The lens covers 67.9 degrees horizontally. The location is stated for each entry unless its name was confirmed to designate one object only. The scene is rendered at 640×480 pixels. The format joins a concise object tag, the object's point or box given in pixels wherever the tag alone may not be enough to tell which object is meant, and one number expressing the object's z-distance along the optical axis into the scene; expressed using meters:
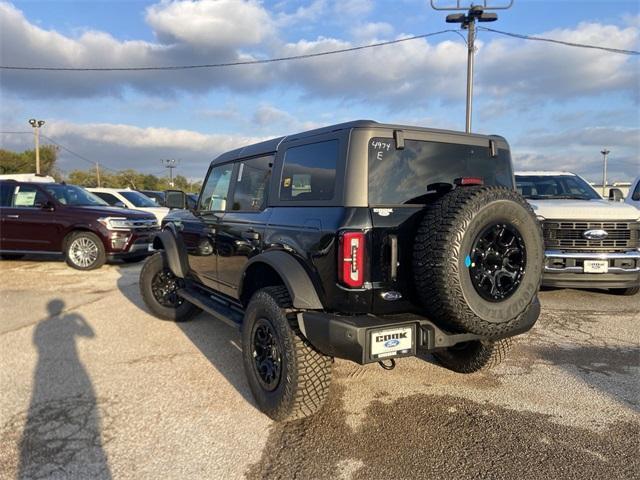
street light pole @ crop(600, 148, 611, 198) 60.59
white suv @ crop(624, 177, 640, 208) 8.84
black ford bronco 2.74
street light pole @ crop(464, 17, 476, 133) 14.80
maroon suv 9.15
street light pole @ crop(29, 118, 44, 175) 41.22
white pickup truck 5.98
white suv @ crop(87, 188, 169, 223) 12.45
